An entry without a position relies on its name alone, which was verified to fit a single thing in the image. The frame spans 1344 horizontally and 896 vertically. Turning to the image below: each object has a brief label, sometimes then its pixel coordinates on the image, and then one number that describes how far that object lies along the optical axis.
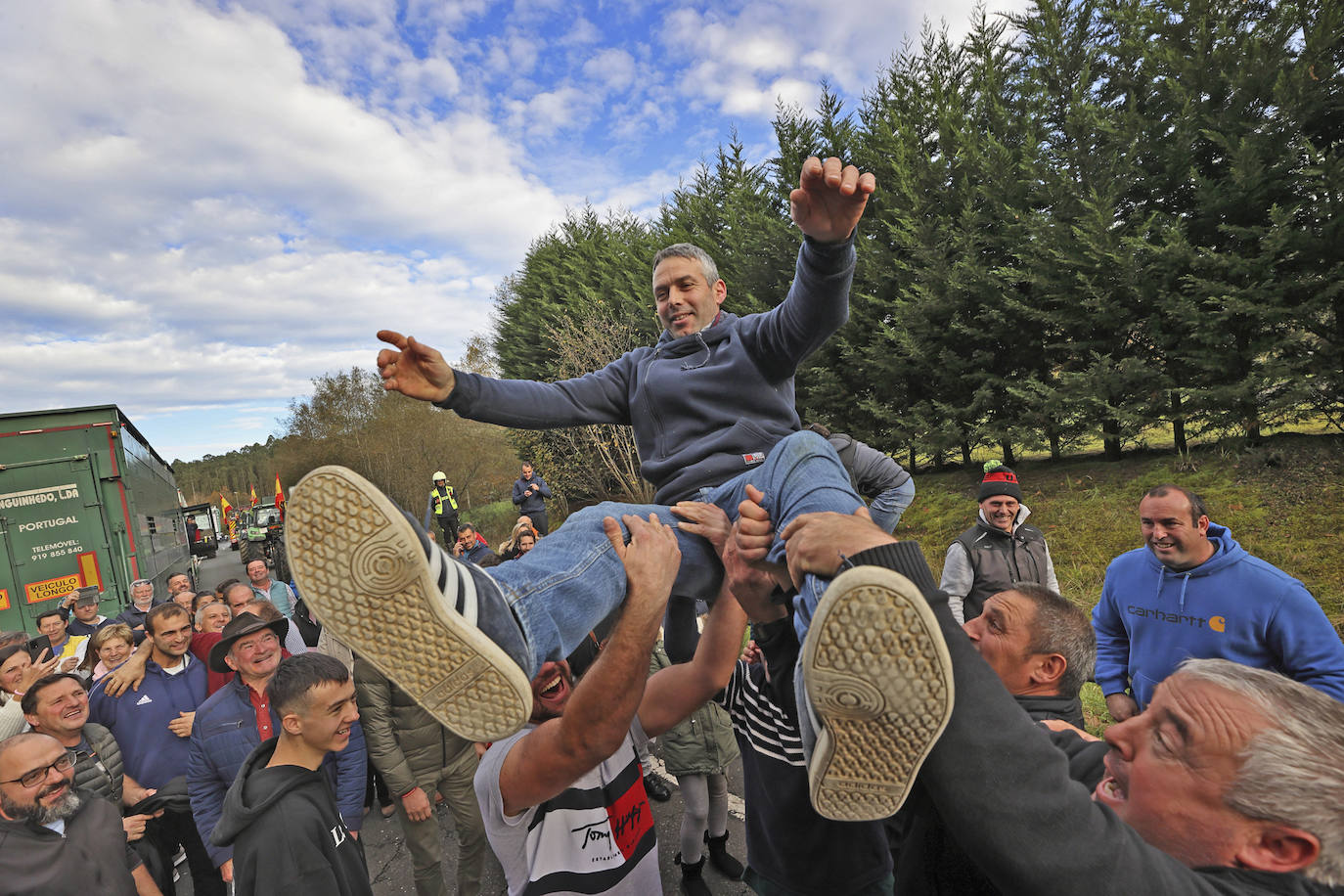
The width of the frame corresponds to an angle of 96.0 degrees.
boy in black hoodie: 2.09
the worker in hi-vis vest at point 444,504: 12.38
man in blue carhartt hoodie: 2.73
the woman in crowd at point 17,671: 4.05
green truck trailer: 7.29
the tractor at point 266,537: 16.09
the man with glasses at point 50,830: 2.37
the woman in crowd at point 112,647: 4.21
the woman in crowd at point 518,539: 6.50
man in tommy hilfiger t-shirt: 1.64
